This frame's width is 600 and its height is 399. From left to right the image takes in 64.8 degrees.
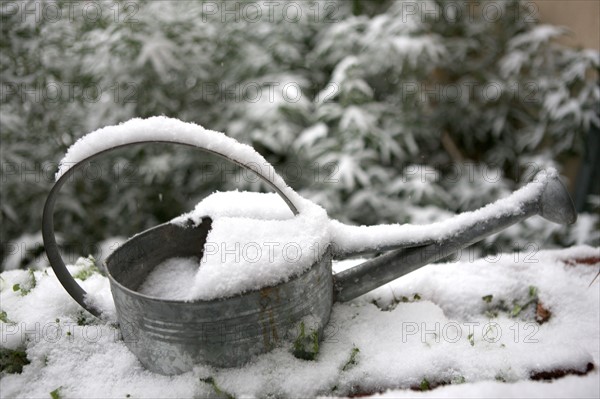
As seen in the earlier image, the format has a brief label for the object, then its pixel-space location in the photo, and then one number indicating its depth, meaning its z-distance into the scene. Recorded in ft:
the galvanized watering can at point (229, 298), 3.10
